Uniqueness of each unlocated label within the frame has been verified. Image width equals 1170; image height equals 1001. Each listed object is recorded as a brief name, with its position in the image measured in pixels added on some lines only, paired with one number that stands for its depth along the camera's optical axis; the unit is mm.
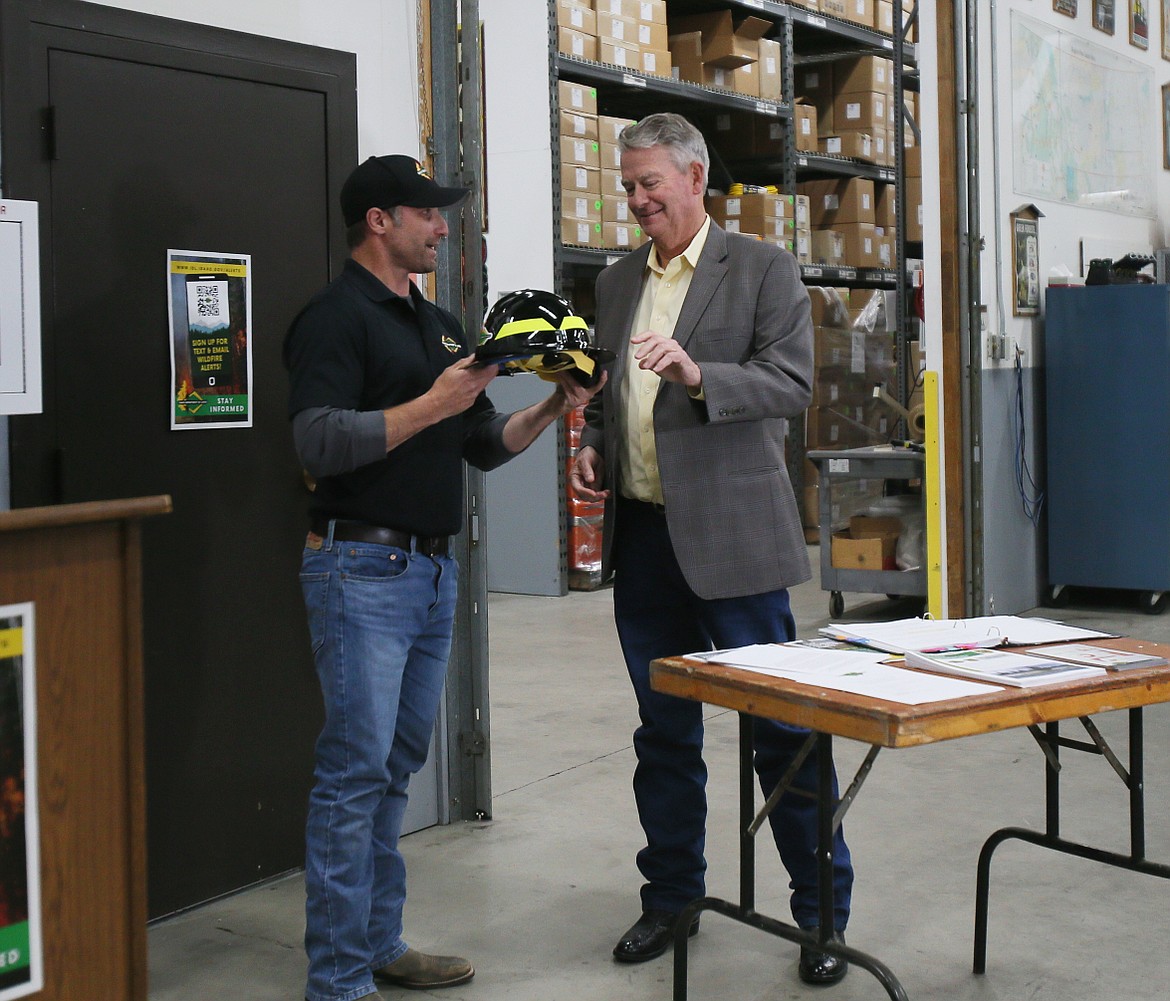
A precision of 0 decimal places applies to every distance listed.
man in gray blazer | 2611
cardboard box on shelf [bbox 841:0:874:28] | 8844
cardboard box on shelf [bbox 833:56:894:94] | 8906
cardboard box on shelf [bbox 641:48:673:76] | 7352
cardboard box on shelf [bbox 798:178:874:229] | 8875
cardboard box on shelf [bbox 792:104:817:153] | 8609
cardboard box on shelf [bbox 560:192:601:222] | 6918
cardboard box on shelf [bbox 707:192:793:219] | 7977
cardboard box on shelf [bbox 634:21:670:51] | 7352
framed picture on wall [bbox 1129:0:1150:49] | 7562
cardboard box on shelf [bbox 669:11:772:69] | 7789
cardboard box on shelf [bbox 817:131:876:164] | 8906
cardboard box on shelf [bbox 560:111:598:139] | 6840
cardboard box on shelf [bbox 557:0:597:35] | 6886
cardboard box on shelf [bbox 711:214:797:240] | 7977
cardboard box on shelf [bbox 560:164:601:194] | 6883
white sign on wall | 2537
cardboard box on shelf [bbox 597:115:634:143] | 7050
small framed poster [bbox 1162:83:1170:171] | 7988
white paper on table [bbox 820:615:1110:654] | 2268
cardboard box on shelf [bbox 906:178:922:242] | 9164
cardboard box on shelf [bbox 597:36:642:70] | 7113
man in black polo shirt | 2324
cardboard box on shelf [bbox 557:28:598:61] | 6883
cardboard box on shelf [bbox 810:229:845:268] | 8781
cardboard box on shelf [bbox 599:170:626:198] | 7113
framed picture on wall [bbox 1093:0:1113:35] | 7164
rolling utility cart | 5980
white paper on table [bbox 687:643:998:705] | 1935
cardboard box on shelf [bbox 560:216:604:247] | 6949
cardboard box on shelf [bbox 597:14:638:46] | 7121
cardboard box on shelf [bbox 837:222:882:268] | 8891
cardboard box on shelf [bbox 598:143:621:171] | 7082
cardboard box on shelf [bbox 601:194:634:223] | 7156
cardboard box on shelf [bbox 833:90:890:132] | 9023
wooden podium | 1723
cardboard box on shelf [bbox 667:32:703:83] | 7773
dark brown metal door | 2734
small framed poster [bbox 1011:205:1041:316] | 6285
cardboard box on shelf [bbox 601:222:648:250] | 7180
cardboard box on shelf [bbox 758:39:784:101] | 8133
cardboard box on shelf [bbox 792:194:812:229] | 8453
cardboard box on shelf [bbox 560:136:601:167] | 6863
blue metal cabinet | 6289
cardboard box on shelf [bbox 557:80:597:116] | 6824
